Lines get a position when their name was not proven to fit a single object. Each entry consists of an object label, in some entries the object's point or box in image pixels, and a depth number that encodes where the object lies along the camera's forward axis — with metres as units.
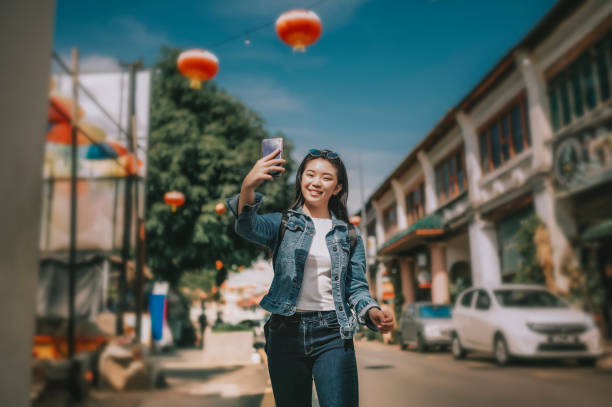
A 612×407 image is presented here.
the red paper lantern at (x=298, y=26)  4.60
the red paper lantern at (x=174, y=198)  9.30
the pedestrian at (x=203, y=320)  16.00
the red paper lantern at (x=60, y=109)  3.48
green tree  12.02
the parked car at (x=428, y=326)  11.52
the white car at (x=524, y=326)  7.28
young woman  1.84
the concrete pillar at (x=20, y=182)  2.26
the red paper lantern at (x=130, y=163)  4.74
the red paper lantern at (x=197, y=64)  5.17
